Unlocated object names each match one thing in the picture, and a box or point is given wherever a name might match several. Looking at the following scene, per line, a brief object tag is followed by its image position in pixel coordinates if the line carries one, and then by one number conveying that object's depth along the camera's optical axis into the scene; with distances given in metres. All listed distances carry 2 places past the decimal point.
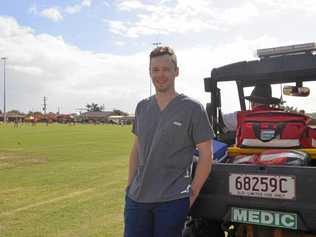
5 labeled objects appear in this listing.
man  2.19
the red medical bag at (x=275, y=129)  2.68
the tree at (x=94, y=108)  114.39
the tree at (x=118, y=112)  102.25
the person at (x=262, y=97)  3.40
